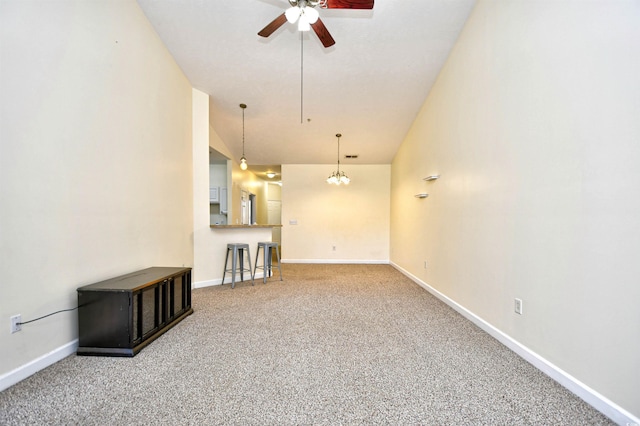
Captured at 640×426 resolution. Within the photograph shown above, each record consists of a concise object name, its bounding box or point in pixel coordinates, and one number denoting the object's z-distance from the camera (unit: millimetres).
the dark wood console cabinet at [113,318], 2084
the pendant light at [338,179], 5703
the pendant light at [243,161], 4593
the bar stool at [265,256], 4715
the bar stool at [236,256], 4160
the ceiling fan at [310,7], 2135
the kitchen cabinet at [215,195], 6500
